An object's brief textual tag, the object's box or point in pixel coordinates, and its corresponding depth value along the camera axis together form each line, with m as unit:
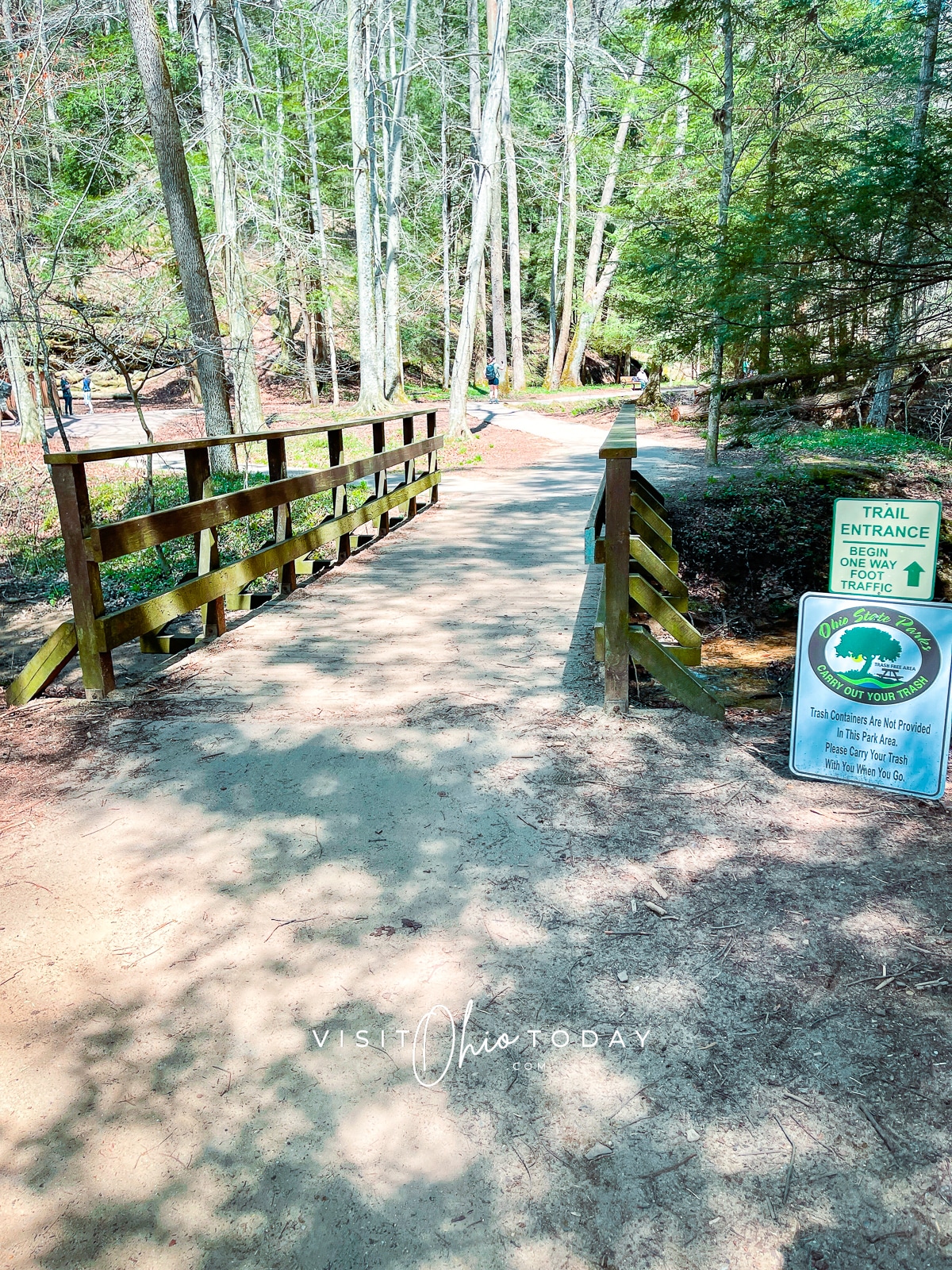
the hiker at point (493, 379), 33.00
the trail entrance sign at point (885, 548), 3.80
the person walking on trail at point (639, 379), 30.53
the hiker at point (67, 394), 25.62
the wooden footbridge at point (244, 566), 4.55
